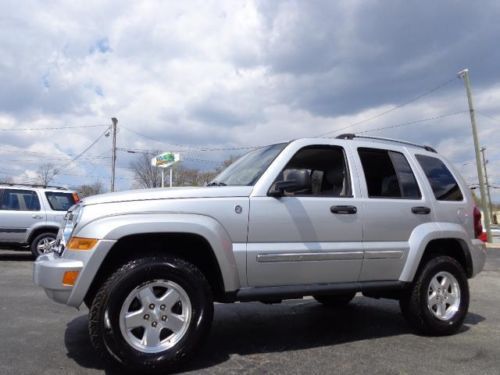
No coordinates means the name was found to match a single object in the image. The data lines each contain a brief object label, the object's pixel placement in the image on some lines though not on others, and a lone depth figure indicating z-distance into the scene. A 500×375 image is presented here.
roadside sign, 36.09
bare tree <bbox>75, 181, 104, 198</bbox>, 68.25
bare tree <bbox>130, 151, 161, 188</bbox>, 55.97
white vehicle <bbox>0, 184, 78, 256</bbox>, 12.24
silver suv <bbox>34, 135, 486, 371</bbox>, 3.71
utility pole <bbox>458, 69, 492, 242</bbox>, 25.42
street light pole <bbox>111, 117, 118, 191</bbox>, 35.23
